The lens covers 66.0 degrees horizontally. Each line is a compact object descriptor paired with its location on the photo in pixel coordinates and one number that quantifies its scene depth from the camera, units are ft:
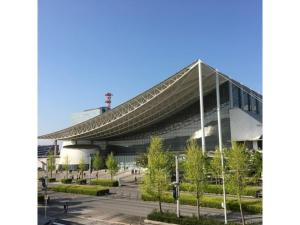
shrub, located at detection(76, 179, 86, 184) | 117.12
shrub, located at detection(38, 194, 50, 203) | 78.18
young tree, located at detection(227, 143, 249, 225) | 49.30
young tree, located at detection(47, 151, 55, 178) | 141.24
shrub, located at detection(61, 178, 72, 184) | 123.35
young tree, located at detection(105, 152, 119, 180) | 116.68
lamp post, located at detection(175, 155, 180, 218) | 49.23
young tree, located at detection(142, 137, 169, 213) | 55.21
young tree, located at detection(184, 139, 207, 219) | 52.83
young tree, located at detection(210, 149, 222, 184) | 59.54
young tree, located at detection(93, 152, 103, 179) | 140.44
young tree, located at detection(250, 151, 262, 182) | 79.92
